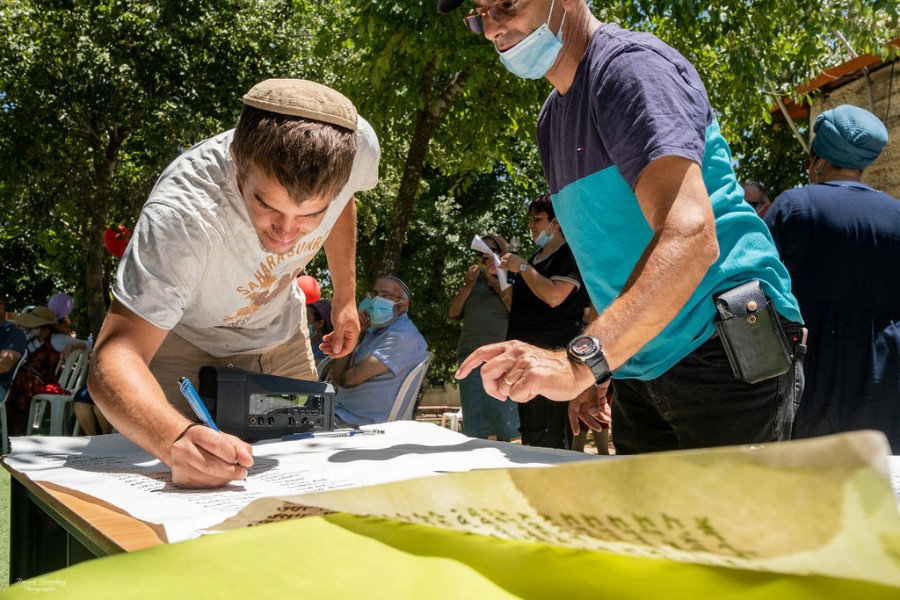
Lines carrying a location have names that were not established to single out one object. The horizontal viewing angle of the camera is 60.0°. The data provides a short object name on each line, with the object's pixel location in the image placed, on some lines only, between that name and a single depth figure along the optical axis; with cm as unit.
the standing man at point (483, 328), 498
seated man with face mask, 438
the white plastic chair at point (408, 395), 444
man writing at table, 139
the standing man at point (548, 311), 418
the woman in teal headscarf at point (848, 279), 240
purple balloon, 938
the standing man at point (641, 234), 120
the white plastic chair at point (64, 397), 752
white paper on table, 109
